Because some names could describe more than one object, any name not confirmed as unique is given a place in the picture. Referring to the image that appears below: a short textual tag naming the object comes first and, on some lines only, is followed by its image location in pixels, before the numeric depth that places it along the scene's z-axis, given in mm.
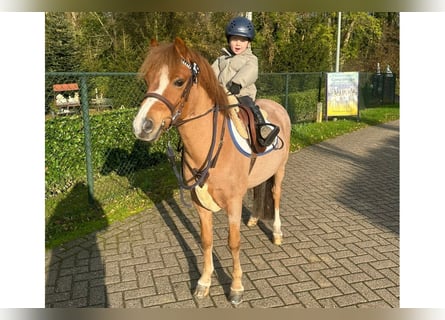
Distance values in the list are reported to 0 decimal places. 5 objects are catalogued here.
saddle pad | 3029
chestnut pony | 2246
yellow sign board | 13703
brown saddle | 3311
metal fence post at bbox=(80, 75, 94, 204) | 5195
